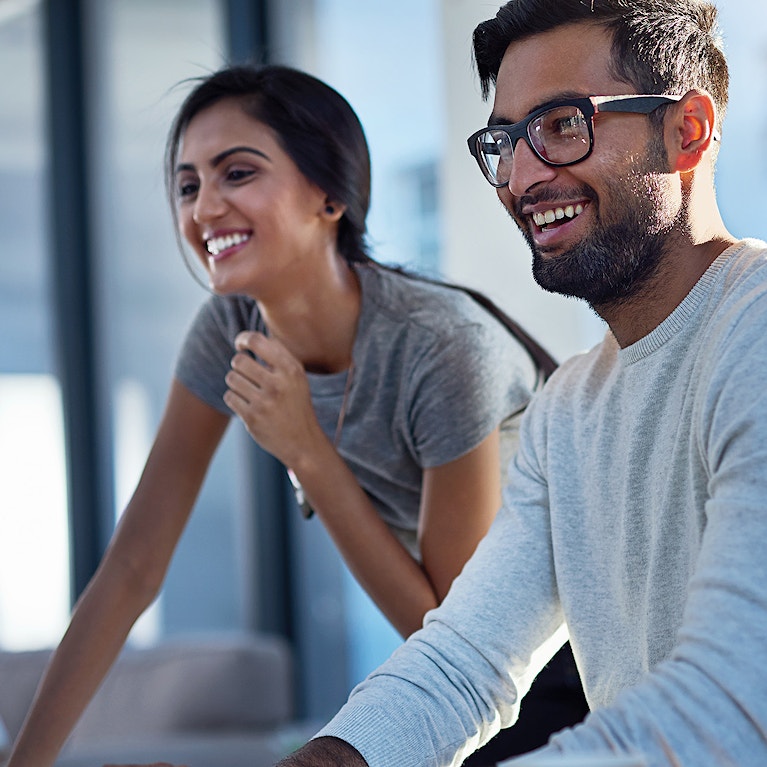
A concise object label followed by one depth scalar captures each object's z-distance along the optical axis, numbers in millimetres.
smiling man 1135
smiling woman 1625
